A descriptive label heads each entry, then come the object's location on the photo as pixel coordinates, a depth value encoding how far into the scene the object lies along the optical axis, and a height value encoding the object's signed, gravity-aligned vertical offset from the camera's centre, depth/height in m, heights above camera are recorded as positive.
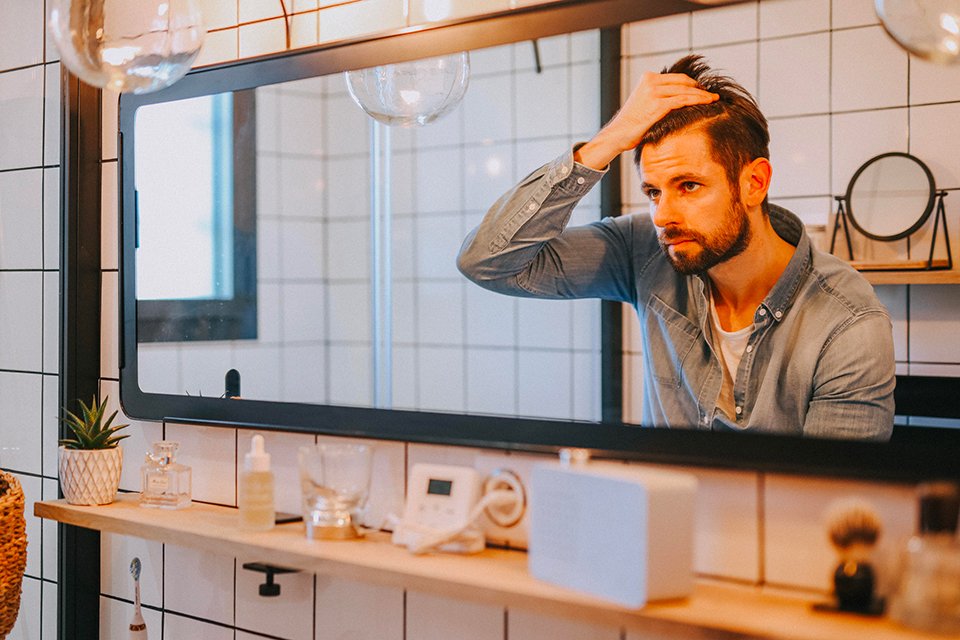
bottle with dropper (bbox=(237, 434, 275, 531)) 1.53 -0.25
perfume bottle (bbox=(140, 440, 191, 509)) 1.72 -0.26
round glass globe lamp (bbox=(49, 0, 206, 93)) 1.36 +0.38
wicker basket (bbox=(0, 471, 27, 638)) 1.73 -0.38
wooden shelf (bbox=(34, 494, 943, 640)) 1.07 -0.31
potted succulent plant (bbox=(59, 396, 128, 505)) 1.75 -0.24
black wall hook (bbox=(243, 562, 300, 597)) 1.58 -0.40
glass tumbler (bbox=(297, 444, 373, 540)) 1.47 -0.23
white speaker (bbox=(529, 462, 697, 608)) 1.11 -0.23
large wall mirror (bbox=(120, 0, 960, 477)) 1.48 +0.14
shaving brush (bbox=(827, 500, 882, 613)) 1.08 -0.24
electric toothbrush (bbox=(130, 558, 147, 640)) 1.81 -0.53
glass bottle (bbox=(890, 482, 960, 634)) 1.01 -0.24
